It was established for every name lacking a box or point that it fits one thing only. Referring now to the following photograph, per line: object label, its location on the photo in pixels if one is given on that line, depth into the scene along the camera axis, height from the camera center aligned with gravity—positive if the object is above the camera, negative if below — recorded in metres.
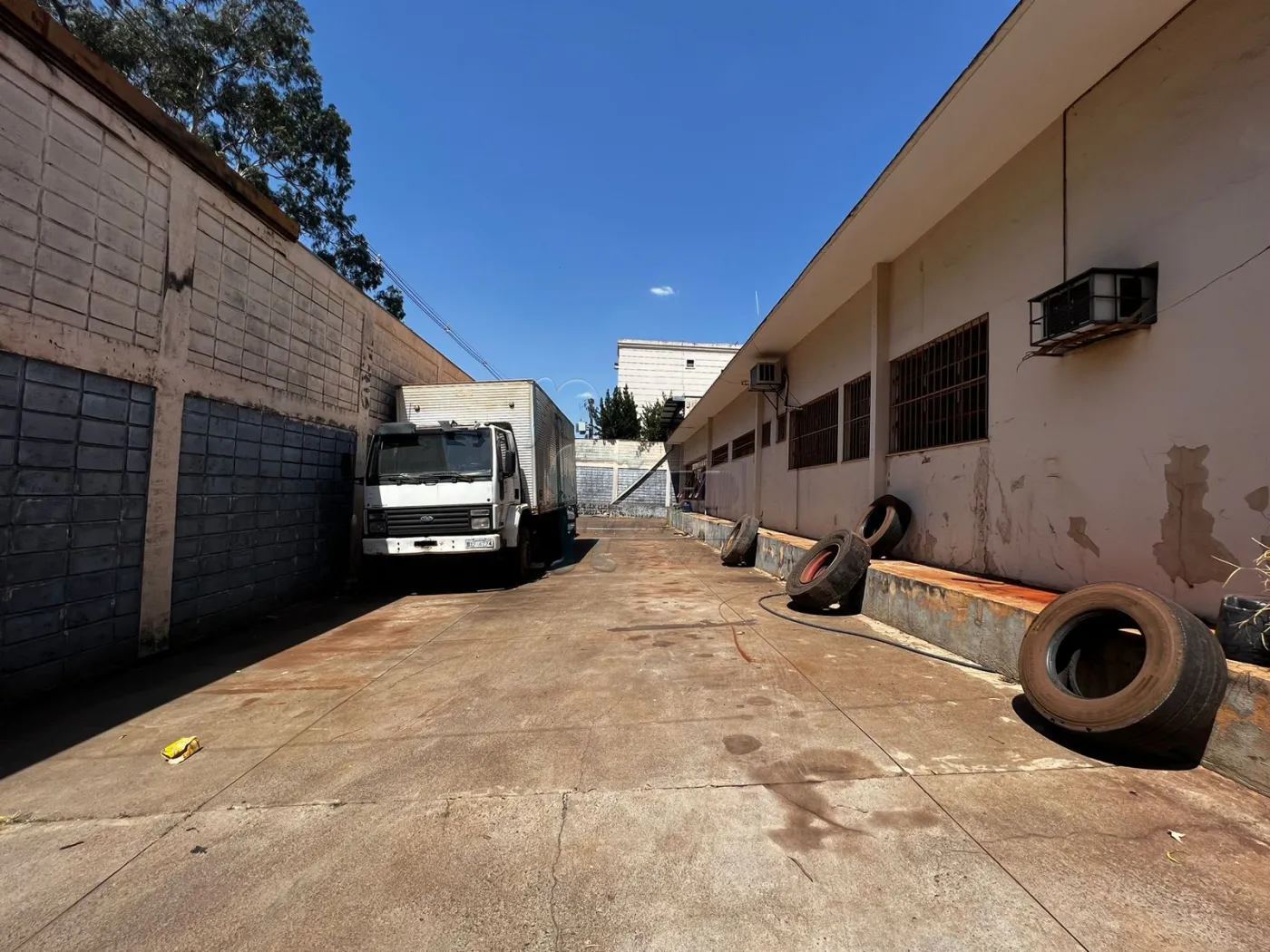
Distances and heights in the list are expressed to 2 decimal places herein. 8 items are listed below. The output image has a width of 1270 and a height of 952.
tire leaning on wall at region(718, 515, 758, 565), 12.12 -0.91
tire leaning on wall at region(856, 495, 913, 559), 7.92 -0.26
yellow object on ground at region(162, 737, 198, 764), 3.47 -1.62
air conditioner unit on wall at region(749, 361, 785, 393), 14.05 +3.06
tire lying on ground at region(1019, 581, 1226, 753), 2.94 -0.89
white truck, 8.55 +0.16
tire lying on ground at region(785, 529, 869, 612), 6.84 -0.87
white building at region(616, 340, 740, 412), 44.56 +10.30
